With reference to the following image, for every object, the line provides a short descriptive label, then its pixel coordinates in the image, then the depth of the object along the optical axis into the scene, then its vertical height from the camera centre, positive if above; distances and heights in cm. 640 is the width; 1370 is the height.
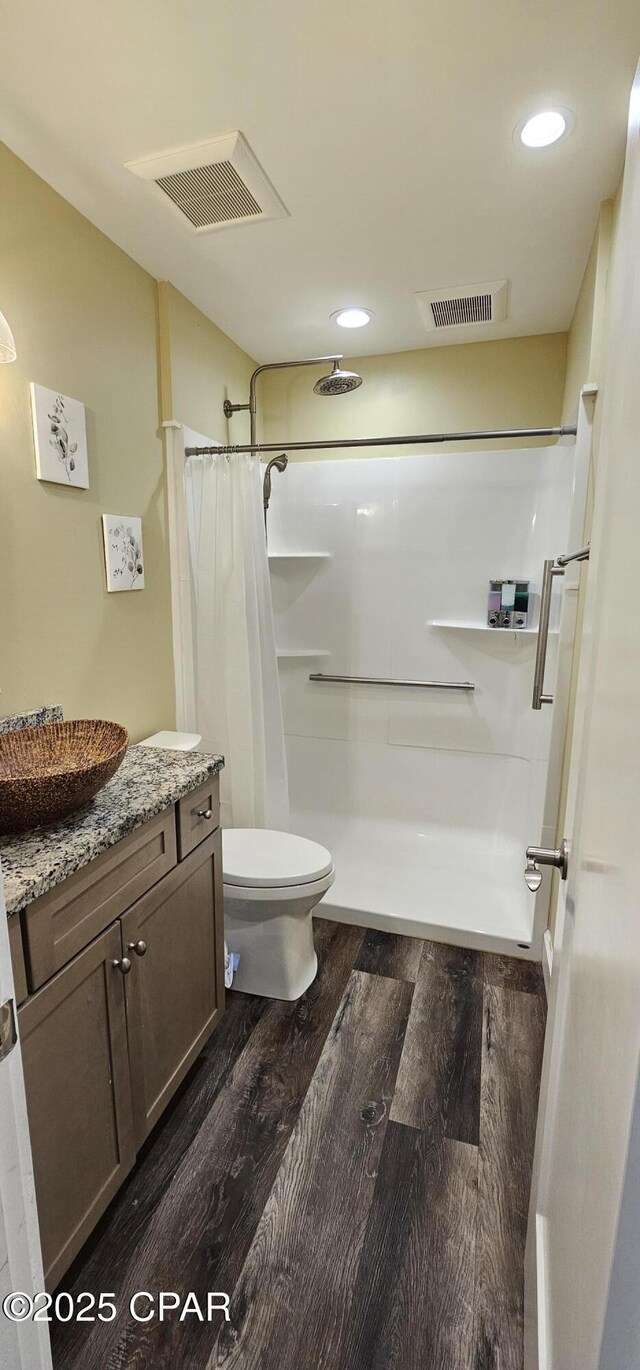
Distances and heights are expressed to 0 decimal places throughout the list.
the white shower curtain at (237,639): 216 -20
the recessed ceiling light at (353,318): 223 +106
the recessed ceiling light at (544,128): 130 +106
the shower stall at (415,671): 256 -40
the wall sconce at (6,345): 109 +46
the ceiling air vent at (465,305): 204 +106
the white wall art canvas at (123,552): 178 +11
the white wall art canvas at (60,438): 147 +39
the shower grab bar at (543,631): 183 -13
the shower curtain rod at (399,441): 197 +53
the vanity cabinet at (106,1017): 100 -88
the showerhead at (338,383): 206 +75
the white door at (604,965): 47 -39
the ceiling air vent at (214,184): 139 +104
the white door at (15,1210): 55 -61
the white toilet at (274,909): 180 -102
